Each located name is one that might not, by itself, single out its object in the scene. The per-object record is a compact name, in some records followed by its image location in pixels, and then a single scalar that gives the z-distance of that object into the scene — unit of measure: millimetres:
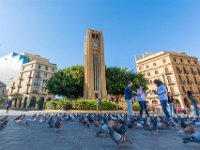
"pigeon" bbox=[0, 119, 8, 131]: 4000
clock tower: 25609
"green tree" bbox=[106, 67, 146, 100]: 26906
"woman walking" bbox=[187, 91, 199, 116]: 9052
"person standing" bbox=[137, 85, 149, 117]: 8290
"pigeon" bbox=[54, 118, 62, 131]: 4835
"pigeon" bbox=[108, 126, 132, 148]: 2756
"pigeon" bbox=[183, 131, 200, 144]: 2609
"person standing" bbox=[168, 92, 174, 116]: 9555
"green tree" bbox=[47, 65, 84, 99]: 24641
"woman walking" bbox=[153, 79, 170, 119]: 6621
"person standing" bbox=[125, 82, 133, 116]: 8182
